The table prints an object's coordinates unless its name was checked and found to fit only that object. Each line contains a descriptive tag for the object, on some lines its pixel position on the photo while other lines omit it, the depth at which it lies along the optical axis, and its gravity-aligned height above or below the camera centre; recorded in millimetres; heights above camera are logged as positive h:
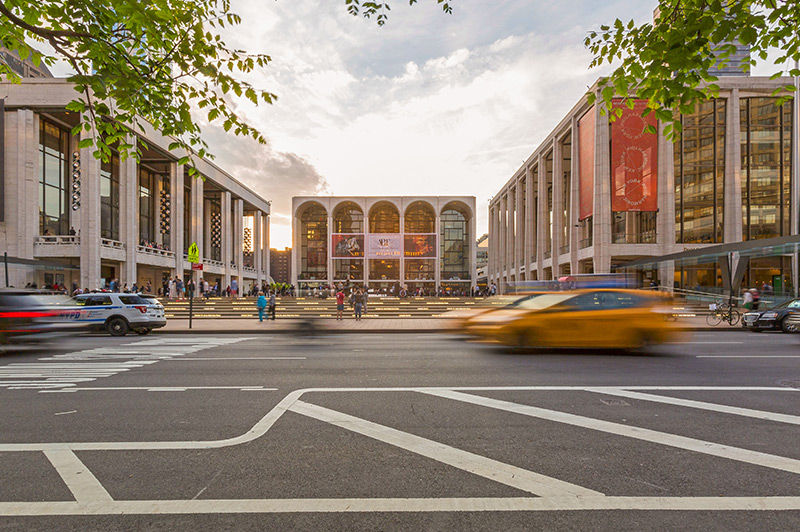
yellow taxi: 9242 -1288
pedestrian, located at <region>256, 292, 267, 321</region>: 20141 -1783
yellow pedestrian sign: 18453 +622
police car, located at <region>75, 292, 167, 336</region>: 14359 -1639
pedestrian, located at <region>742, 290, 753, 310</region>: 19094 -1651
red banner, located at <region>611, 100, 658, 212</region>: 33219 +8343
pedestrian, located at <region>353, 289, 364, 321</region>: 21156 -1838
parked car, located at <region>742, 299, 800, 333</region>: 14188 -1901
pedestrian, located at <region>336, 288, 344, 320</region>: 21734 -1961
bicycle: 17406 -2223
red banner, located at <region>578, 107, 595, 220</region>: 35375 +9342
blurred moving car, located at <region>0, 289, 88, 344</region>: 9547 -1218
